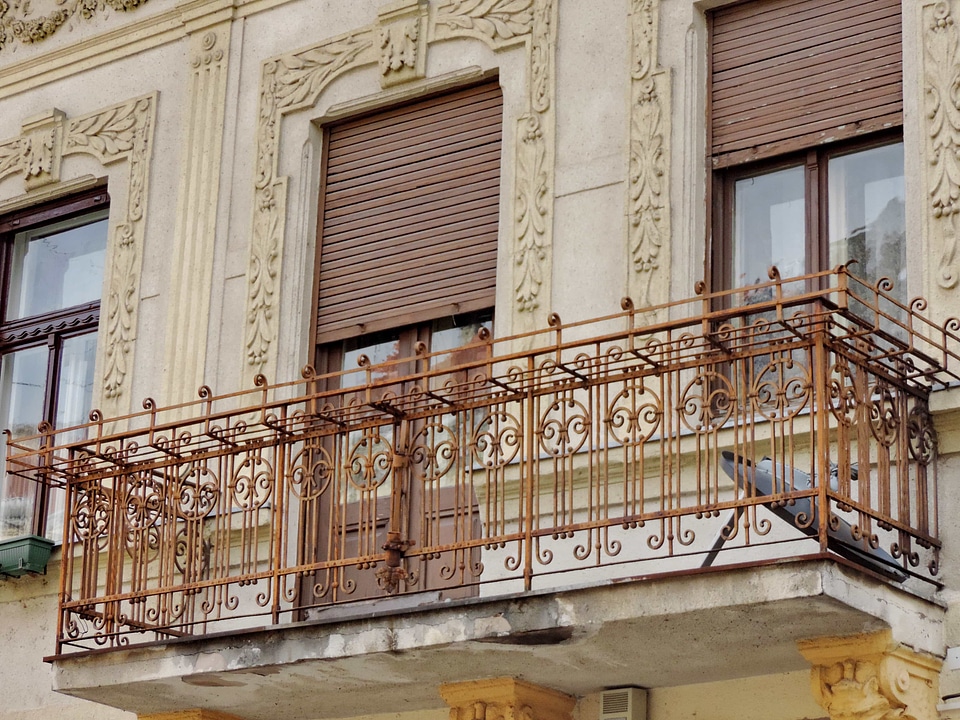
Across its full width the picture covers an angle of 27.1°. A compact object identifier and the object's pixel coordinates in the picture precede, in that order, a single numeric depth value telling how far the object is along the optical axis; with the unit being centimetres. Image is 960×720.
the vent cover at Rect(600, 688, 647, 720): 945
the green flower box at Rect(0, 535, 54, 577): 1168
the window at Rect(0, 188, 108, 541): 1270
